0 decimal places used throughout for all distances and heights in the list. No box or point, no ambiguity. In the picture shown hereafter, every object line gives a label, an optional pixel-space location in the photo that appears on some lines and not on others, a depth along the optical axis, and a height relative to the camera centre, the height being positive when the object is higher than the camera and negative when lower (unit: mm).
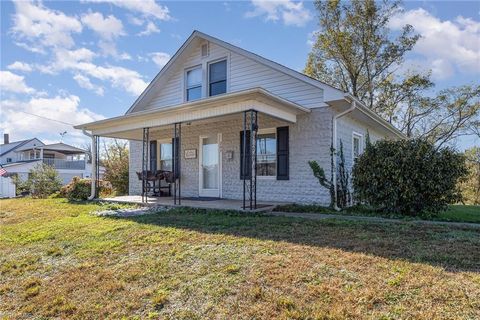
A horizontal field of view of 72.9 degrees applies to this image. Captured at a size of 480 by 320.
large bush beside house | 7152 -221
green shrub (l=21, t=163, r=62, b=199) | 15484 -646
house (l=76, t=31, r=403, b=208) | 8711 +1372
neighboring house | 30861 +1586
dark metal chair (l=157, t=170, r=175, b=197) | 10977 -276
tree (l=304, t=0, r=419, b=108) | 18641 +7210
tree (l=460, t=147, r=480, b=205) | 19420 -872
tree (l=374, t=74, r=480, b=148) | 20203 +3800
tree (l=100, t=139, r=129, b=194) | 16125 -194
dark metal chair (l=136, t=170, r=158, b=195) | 10347 -361
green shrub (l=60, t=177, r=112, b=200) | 12516 -806
